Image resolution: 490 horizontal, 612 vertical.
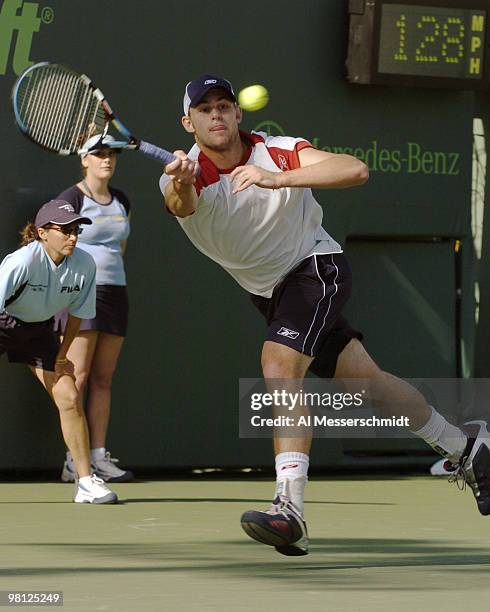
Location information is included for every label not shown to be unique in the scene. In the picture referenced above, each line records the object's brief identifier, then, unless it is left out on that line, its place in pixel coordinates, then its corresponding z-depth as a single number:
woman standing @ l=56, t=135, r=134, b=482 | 16.69
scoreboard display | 18.00
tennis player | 10.83
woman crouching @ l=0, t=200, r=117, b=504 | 14.78
